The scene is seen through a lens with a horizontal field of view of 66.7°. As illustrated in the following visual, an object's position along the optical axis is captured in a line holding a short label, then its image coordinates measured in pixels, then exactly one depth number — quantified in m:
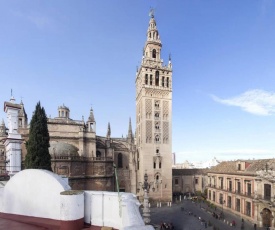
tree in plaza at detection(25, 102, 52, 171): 18.92
